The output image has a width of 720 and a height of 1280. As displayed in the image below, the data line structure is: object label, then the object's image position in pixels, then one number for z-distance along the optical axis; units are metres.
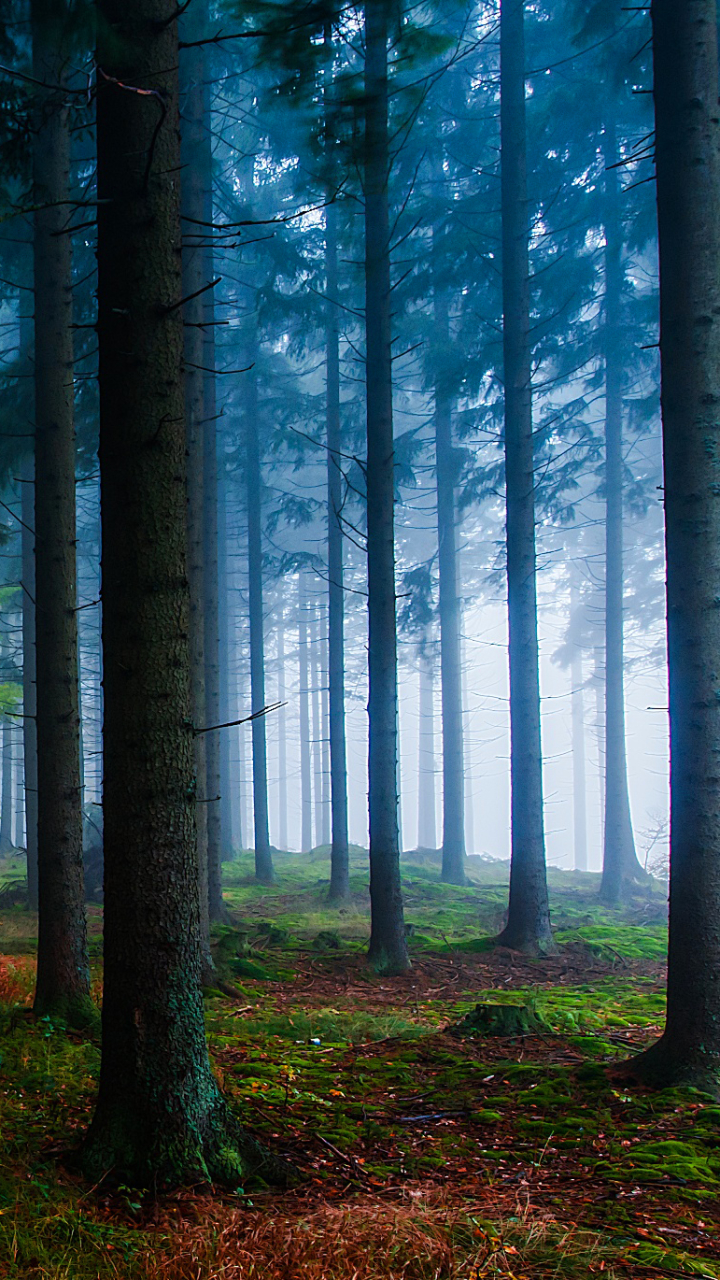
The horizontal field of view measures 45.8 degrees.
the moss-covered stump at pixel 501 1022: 6.48
